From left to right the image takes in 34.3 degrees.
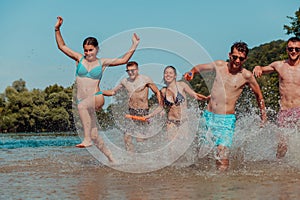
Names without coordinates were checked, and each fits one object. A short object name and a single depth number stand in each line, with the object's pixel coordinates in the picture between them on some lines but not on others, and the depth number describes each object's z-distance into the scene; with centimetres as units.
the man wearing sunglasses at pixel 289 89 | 724
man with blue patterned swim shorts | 676
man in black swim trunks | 854
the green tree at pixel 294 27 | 3055
